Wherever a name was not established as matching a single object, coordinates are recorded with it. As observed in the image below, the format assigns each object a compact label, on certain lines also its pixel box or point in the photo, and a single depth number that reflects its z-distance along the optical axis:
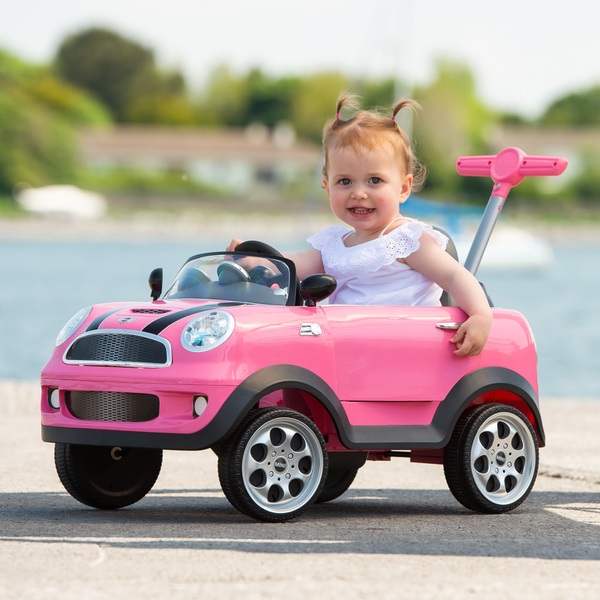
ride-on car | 6.96
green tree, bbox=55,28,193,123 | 141.25
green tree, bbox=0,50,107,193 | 99.56
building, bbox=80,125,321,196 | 124.95
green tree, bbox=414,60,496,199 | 103.38
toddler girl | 7.72
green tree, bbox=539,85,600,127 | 142.50
